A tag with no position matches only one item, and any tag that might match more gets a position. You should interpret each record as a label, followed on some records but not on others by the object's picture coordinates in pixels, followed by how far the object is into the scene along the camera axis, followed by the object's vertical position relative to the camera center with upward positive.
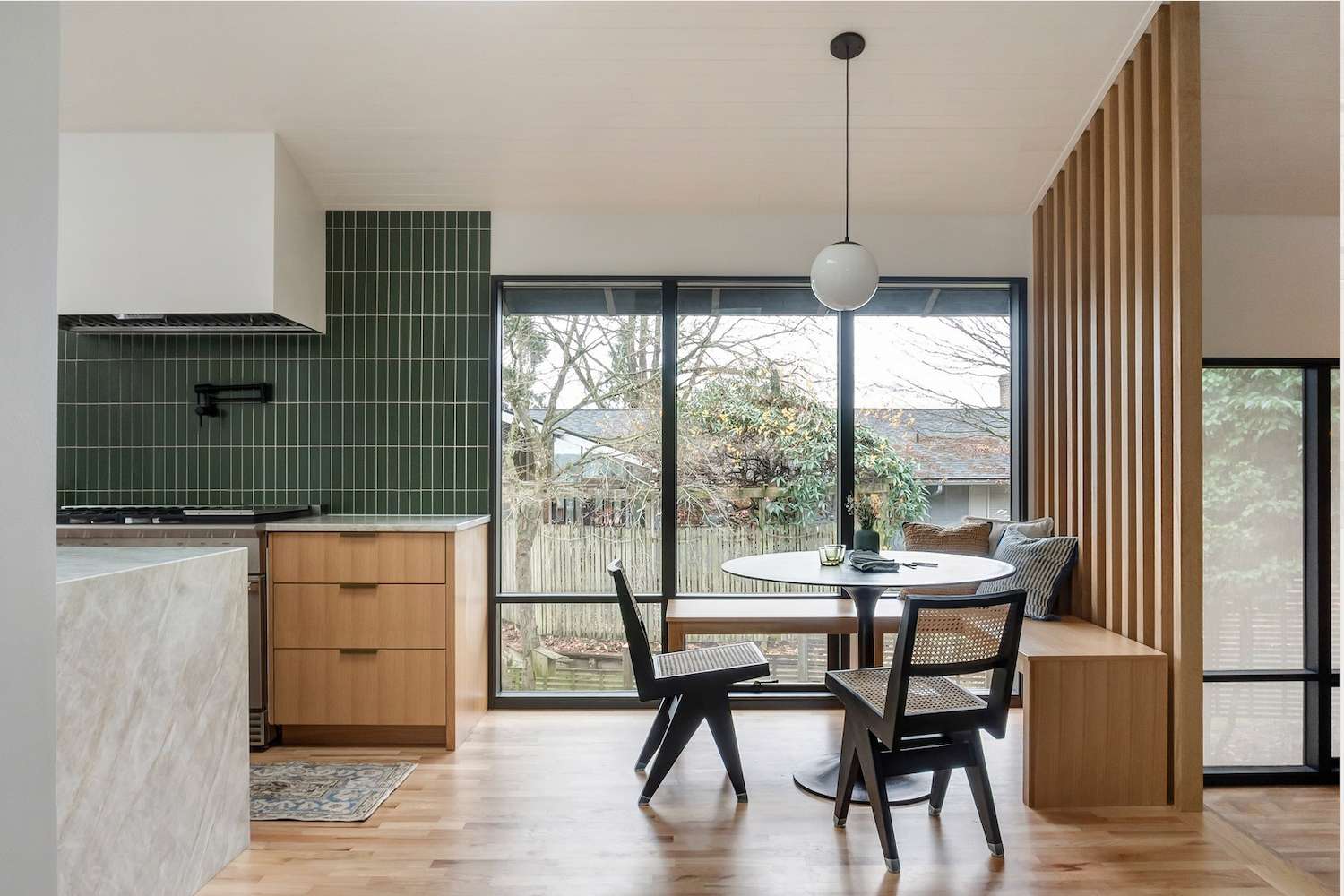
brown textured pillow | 3.94 -0.38
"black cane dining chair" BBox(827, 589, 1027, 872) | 2.34 -0.73
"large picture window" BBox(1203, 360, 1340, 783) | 3.68 -0.48
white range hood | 3.53 +0.96
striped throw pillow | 3.50 -0.47
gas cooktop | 3.48 -0.26
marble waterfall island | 1.77 -0.63
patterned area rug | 2.82 -1.21
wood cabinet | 3.47 -0.73
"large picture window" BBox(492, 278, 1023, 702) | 4.18 +0.09
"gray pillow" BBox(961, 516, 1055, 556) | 3.80 -0.33
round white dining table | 2.79 -0.41
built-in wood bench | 2.87 -0.92
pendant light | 3.03 +0.67
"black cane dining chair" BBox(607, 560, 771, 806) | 2.87 -0.81
